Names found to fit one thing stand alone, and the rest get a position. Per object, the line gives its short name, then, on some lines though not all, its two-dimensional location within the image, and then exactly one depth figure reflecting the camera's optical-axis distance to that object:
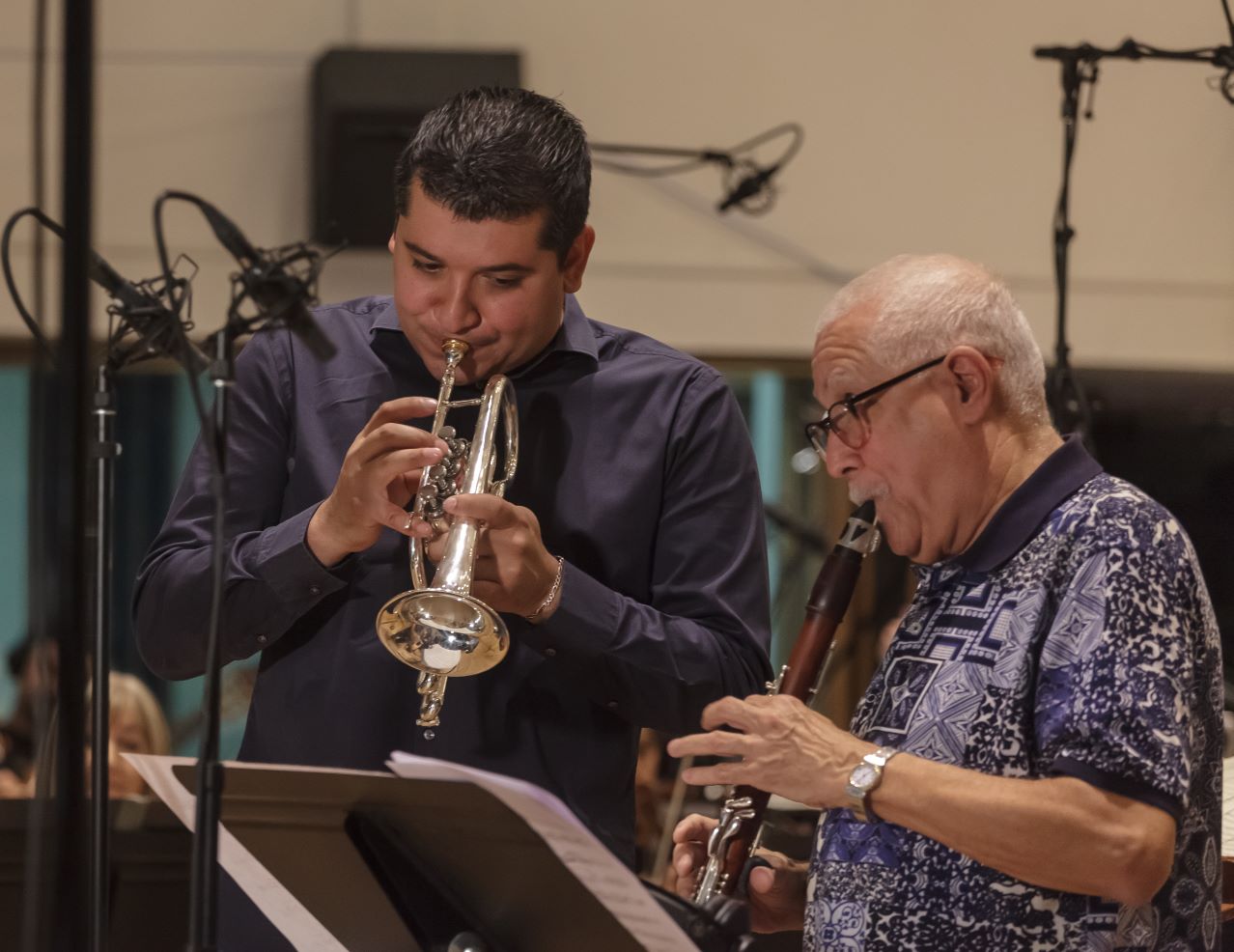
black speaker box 7.52
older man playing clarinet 4.23
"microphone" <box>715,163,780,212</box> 7.73
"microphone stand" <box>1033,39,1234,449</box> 5.61
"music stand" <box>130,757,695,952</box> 4.17
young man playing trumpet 4.49
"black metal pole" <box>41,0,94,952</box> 4.00
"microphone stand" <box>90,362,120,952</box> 4.27
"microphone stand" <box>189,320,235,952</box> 4.13
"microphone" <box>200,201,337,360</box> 4.17
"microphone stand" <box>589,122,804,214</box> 7.79
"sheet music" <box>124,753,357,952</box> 4.31
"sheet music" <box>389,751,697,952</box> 4.12
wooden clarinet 4.48
